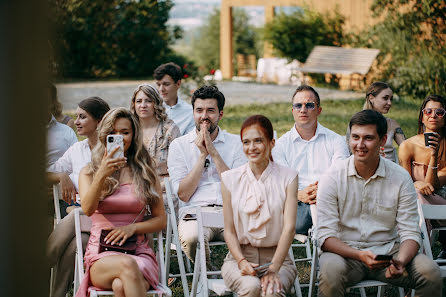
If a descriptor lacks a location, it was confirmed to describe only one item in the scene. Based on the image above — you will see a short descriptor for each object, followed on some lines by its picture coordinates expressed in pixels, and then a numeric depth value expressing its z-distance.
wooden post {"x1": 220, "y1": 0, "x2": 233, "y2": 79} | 27.55
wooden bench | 19.08
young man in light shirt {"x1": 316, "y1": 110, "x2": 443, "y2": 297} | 3.91
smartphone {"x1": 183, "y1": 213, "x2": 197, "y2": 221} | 4.81
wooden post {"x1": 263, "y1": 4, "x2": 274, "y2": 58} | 26.02
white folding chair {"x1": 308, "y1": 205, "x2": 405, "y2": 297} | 3.84
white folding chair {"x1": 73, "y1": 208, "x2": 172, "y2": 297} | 3.73
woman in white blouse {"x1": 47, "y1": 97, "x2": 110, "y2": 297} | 4.36
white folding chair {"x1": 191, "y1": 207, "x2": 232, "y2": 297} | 3.81
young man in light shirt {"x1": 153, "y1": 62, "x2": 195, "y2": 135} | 6.84
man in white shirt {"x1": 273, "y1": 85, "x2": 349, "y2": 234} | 5.32
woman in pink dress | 3.72
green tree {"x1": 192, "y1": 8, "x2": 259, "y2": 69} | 33.38
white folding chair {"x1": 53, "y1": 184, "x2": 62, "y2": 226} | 4.73
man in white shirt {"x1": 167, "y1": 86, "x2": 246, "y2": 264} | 4.86
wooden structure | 21.58
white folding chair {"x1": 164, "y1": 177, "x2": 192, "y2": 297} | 4.50
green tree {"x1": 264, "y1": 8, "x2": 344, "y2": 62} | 22.47
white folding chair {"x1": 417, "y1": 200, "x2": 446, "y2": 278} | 4.38
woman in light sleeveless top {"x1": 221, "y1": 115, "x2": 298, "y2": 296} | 3.80
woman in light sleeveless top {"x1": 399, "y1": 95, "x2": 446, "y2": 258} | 5.13
